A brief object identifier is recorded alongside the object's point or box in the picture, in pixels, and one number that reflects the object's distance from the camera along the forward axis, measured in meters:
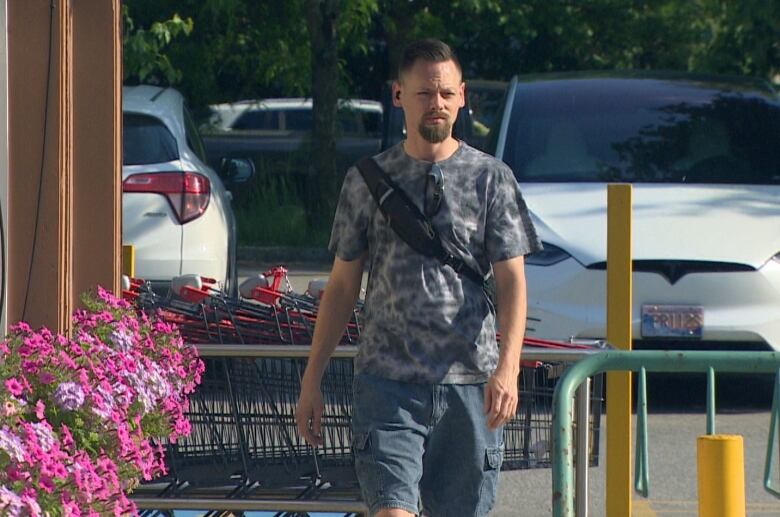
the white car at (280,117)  53.16
